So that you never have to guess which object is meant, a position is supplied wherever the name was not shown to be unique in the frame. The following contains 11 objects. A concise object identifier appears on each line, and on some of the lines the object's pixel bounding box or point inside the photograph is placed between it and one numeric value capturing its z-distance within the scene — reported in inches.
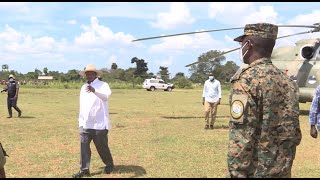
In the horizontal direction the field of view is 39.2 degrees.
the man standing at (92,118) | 283.3
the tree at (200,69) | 3319.4
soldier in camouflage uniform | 116.6
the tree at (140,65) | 4315.2
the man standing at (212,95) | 507.8
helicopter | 671.8
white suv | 2057.1
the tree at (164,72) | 3080.7
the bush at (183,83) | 2586.1
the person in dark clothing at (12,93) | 662.5
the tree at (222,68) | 3133.6
